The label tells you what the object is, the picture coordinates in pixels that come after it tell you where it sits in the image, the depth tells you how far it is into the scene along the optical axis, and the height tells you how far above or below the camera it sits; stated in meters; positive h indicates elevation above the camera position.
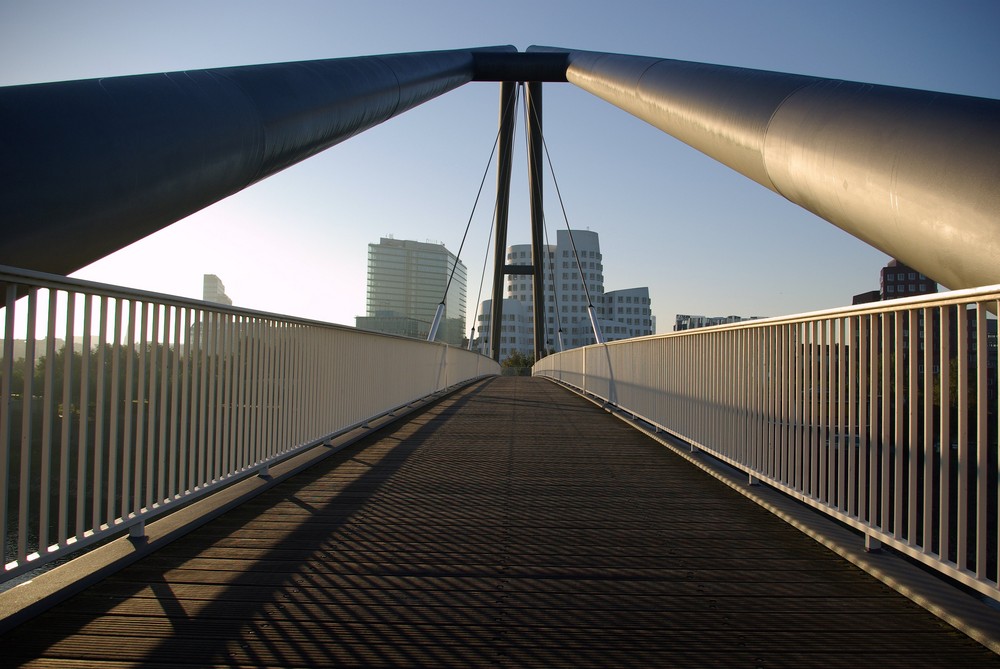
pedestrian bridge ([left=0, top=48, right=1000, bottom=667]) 2.31 -0.63
